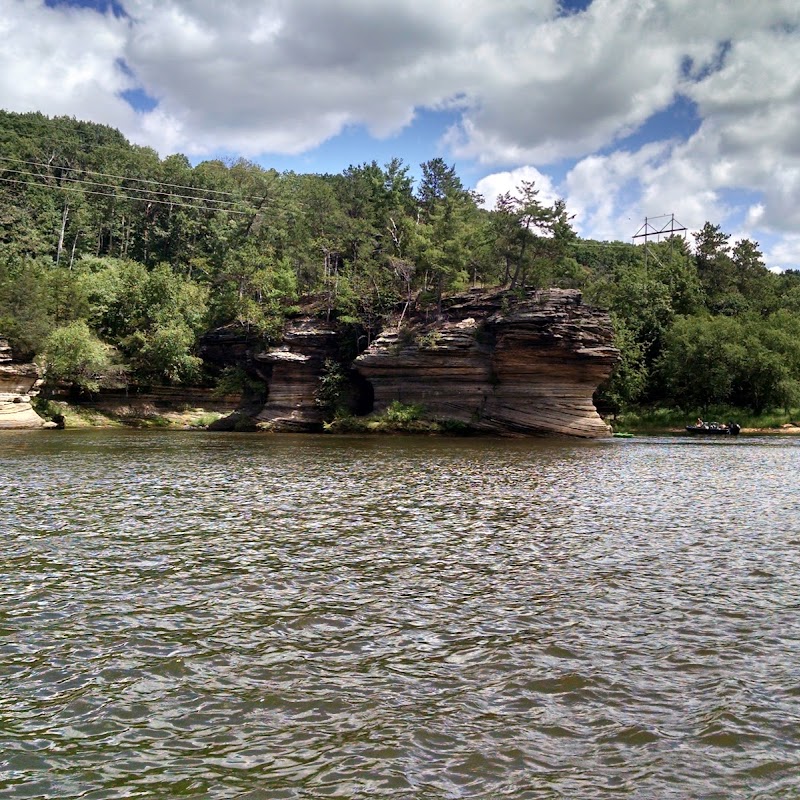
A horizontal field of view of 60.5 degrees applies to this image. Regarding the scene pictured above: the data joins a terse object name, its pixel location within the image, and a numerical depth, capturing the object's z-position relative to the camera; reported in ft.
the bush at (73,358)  188.65
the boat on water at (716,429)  196.34
